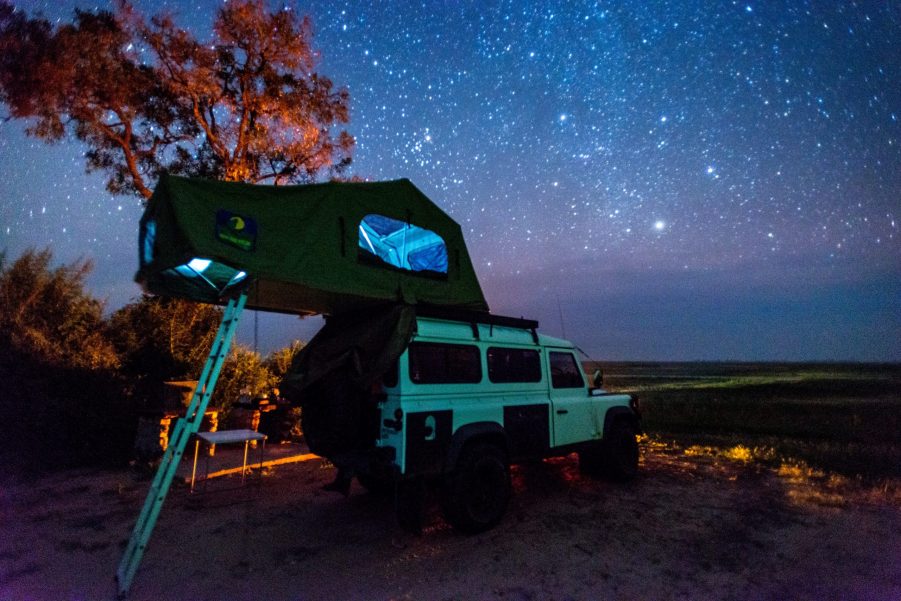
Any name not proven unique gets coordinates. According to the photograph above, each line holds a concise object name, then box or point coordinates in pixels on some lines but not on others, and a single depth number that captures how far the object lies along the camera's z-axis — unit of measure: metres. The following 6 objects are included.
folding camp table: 5.82
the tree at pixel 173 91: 10.45
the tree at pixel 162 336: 10.55
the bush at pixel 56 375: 7.95
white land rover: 4.63
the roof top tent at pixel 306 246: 3.98
